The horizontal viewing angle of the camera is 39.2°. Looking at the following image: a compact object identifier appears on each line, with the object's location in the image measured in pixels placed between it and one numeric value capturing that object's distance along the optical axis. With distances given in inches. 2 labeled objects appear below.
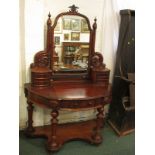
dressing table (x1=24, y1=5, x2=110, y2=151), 89.2
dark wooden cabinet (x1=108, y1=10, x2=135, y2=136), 109.7
